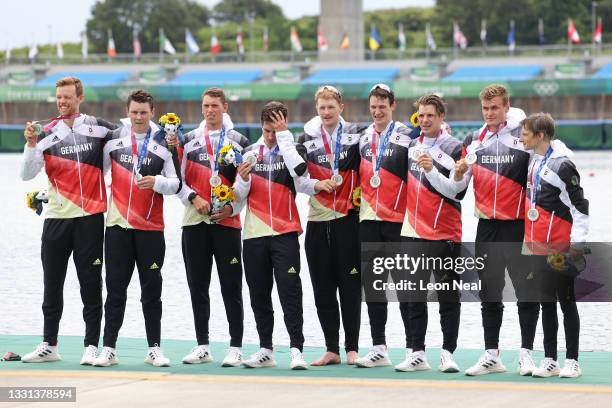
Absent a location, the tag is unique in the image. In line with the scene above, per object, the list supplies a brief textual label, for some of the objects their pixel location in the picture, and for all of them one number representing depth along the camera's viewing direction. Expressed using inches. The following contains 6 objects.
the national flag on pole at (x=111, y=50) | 3001.2
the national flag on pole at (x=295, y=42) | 2967.5
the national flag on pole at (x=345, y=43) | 2802.7
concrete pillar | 2866.6
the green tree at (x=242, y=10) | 5004.9
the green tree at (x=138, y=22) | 4411.9
